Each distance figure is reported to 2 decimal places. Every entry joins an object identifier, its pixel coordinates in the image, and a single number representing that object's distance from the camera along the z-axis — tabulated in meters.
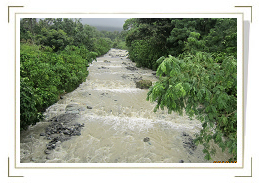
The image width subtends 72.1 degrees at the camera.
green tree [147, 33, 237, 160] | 2.33
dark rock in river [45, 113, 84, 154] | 4.30
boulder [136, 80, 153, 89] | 8.86
